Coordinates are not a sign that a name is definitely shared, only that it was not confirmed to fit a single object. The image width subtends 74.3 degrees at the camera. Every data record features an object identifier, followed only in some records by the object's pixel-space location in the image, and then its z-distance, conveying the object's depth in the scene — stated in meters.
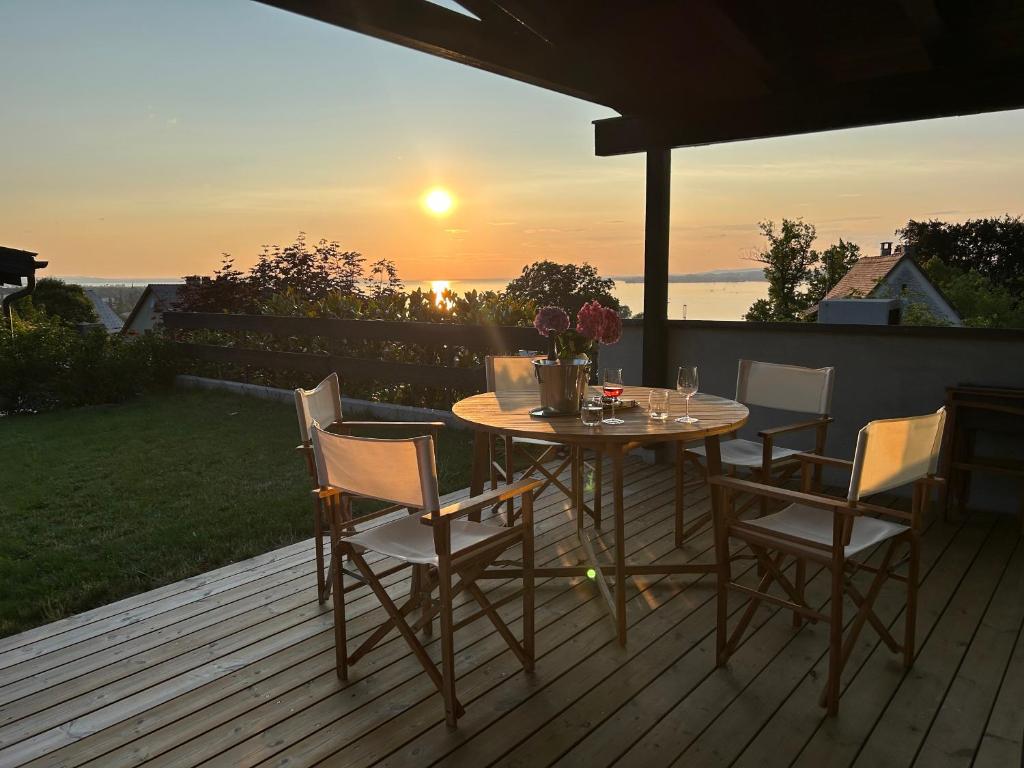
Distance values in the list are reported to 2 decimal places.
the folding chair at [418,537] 1.96
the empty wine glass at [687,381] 2.88
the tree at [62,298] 19.25
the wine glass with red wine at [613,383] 2.96
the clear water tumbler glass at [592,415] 2.71
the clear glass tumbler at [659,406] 2.82
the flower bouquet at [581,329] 2.80
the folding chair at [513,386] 3.72
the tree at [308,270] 11.93
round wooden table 2.54
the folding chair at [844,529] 2.05
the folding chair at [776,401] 3.17
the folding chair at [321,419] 2.73
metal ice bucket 2.91
